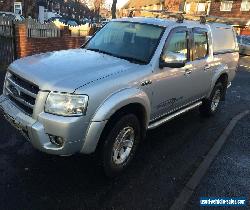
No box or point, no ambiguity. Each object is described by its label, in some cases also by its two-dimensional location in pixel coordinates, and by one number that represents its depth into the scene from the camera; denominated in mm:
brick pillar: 6180
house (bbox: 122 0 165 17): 34341
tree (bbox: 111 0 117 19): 15909
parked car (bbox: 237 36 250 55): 13782
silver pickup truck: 2365
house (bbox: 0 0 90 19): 19987
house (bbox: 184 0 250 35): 25284
